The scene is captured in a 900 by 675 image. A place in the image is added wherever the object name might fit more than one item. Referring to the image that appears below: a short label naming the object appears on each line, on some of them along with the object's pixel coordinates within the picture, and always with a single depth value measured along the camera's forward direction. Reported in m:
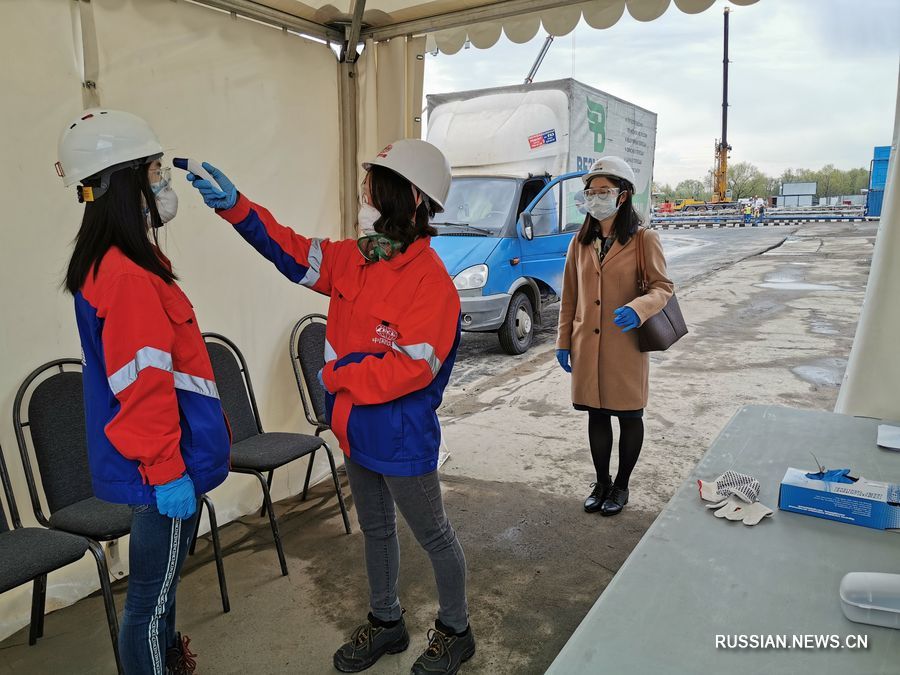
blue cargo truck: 6.91
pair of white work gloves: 1.50
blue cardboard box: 1.45
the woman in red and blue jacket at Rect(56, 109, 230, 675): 1.53
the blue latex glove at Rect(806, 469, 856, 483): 1.56
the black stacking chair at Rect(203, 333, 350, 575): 2.91
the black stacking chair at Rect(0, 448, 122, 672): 1.90
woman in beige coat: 3.04
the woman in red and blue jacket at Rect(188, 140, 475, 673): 1.82
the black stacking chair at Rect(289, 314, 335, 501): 3.47
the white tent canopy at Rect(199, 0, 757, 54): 3.07
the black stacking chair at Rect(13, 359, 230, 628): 2.26
